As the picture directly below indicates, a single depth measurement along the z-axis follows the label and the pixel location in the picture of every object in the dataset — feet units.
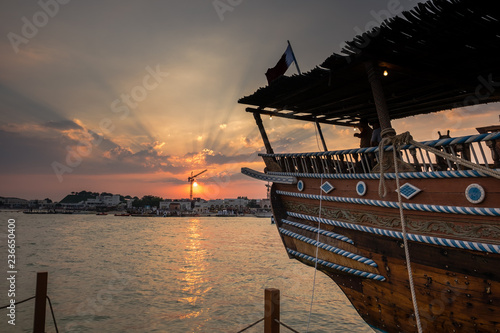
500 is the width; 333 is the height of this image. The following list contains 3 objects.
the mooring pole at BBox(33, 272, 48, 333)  17.06
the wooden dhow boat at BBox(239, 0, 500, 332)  10.07
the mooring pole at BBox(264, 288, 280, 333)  12.05
